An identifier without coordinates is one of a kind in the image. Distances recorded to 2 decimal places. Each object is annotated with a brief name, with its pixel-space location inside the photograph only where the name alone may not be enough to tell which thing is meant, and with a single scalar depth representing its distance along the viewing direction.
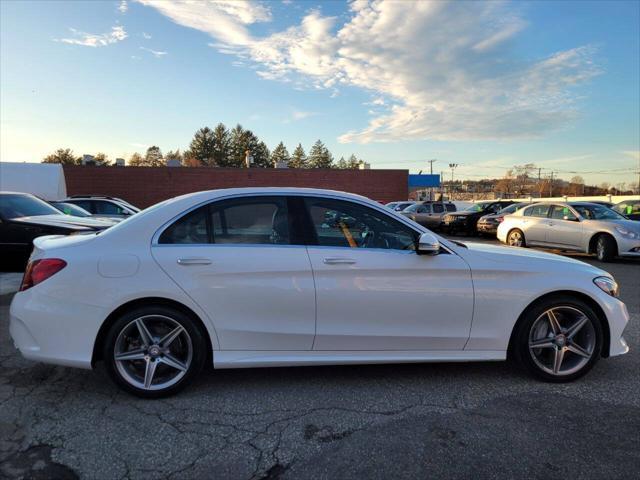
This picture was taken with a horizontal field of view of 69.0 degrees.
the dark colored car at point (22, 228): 8.03
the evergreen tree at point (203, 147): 84.19
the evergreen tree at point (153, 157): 96.34
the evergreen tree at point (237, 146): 86.19
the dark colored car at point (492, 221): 18.28
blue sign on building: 55.41
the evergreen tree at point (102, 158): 79.61
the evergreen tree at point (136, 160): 93.38
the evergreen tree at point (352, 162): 98.91
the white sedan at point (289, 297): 3.45
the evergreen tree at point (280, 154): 96.06
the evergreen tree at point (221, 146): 85.19
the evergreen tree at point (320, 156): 97.44
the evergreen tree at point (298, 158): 96.56
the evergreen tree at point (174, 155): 90.46
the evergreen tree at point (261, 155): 89.00
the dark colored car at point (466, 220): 20.48
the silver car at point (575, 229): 11.34
